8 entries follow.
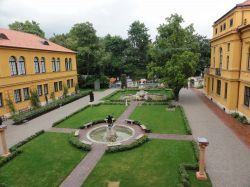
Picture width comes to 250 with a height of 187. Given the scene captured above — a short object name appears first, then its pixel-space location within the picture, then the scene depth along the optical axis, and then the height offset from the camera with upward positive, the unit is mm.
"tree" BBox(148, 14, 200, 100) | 24906 +1602
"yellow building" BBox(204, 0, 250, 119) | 18875 +329
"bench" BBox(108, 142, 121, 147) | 13366 -5096
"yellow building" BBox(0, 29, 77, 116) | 21672 +94
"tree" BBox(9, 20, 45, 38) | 45438 +9755
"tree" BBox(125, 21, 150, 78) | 50616 +4508
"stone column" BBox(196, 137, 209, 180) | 9624 -4691
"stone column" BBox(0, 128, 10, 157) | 12367 -4613
